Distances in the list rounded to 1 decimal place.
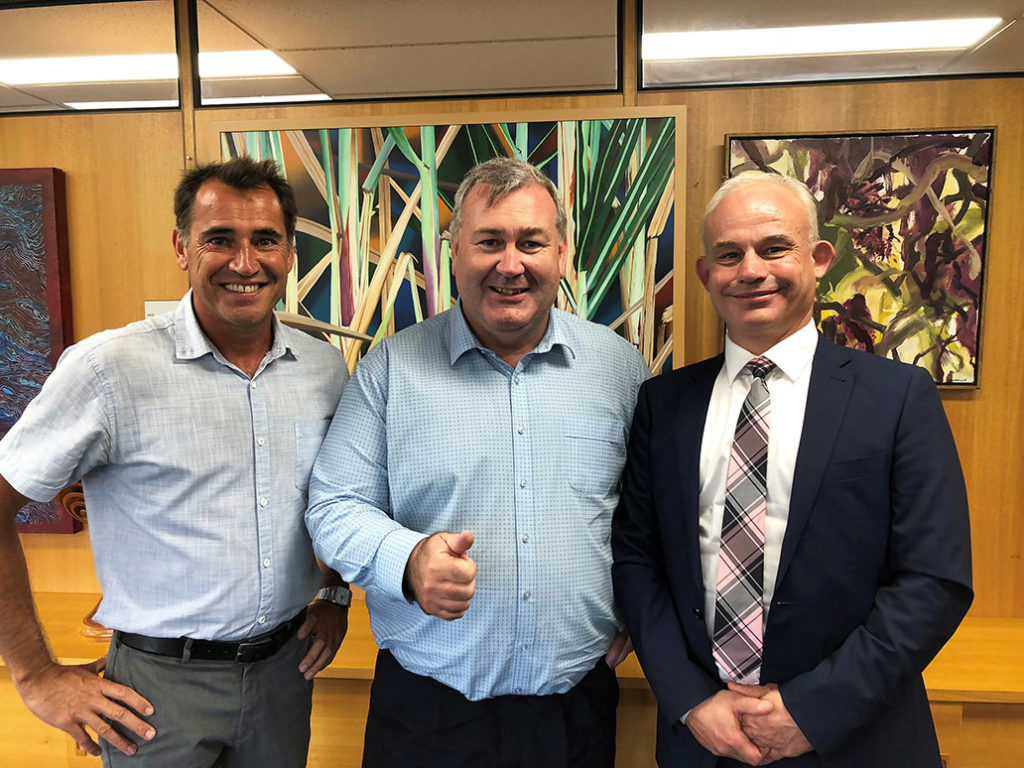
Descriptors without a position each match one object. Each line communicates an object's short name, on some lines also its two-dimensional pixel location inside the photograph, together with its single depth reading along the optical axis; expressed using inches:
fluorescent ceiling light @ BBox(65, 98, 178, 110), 95.7
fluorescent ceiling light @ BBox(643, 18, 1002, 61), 85.5
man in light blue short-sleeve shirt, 56.5
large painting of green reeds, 87.8
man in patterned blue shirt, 57.2
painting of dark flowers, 86.0
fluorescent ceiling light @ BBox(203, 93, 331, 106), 94.1
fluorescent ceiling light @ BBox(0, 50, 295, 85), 94.2
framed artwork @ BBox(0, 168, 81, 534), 96.3
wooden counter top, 79.0
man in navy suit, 48.9
